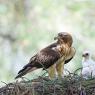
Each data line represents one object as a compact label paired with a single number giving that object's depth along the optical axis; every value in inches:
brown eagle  473.4
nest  426.0
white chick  466.9
